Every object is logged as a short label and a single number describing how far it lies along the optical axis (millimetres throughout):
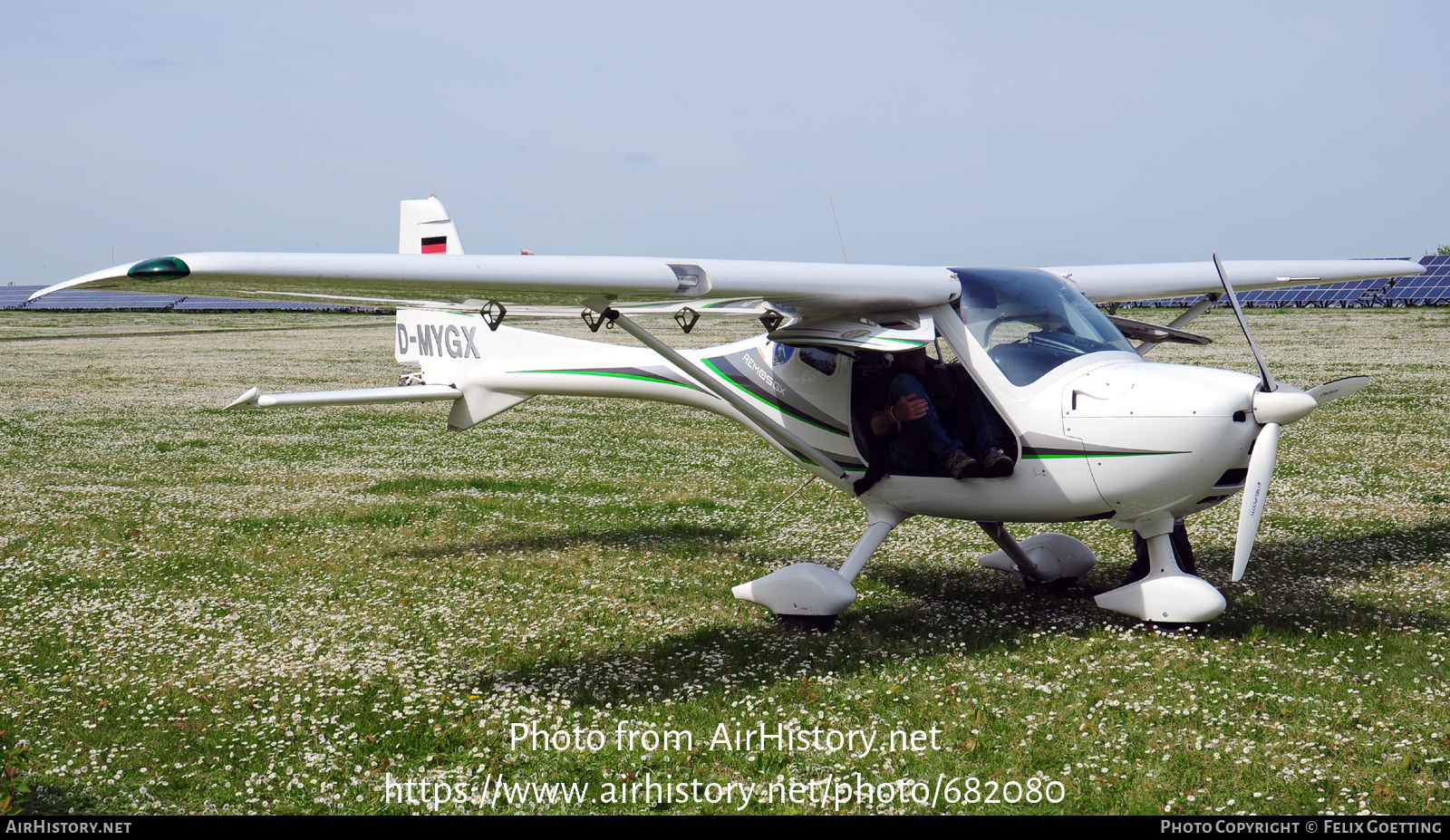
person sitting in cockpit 7426
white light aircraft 6625
